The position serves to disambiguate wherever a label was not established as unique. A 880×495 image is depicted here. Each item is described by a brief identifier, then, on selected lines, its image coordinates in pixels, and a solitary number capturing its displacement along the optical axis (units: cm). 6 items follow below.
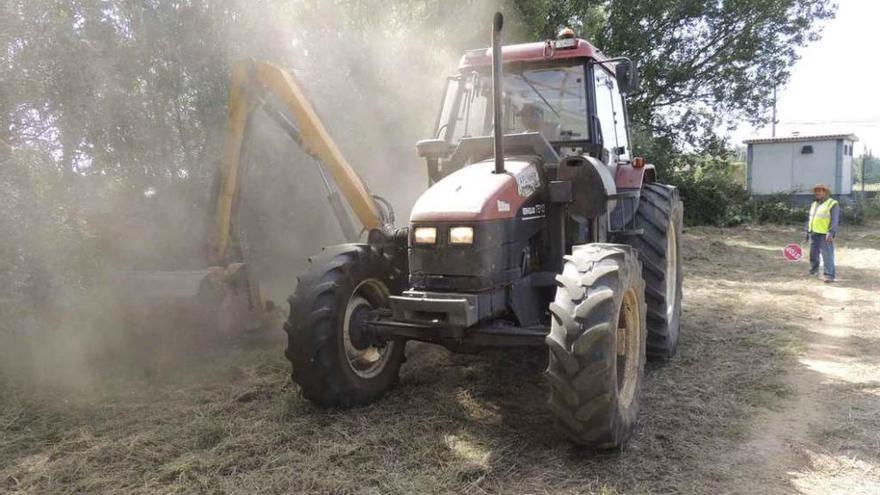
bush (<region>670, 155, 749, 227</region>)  1920
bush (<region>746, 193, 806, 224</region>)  1888
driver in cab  482
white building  1880
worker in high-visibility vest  941
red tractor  326
